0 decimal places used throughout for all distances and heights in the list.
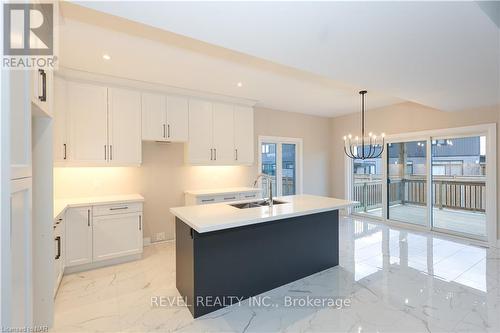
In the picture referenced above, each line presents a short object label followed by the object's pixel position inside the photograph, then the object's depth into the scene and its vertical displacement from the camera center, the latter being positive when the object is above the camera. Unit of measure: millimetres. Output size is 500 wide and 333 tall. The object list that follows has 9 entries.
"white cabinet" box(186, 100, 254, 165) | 4266 +597
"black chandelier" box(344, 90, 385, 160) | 5609 +485
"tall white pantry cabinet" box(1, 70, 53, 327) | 1020 -121
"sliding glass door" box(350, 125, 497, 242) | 4199 -327
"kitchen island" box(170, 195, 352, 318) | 2240 -872
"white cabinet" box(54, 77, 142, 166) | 3196 +594
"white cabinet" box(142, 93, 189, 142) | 3828 +793
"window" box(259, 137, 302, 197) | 5575 +71
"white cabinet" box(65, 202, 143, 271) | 3088 -870
